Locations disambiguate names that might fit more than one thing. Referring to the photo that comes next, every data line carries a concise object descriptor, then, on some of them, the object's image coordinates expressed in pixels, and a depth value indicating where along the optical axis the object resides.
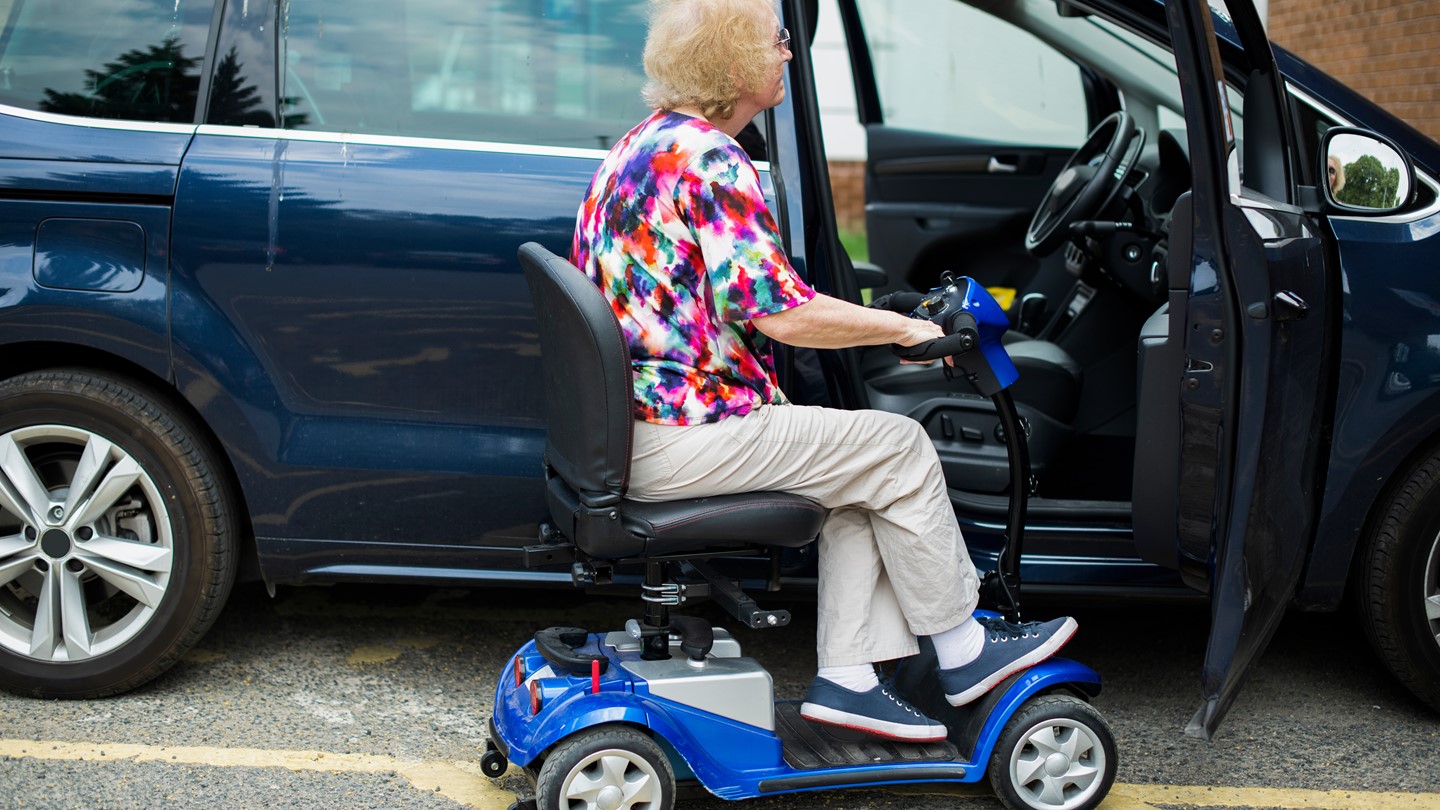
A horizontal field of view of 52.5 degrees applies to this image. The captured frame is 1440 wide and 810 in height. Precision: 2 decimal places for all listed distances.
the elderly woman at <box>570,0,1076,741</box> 2.54
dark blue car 2.98
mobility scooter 2.57
